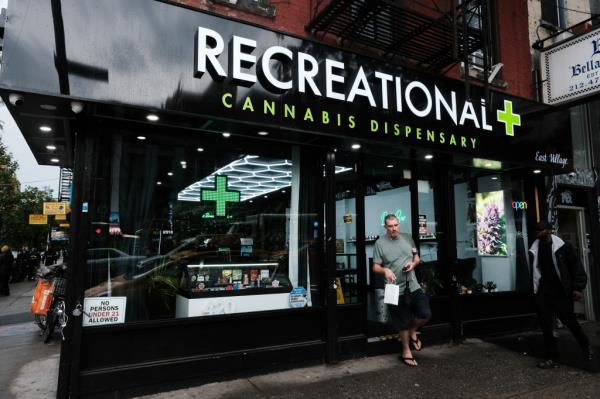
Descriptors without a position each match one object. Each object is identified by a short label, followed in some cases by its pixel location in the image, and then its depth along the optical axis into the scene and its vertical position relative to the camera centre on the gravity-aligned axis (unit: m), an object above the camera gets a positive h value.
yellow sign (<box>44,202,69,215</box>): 17.19 +1.43
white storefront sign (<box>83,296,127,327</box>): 4.13 -0.73
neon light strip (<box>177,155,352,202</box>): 5.24 +0.86
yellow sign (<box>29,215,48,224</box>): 20.70 +1.19
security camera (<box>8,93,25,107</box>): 3.54 +1.29
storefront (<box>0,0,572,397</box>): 3.93 +0.85
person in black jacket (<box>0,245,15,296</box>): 13.06 -0.85
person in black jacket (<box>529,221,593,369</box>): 5.28 -0.67
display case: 4.84 -0.63
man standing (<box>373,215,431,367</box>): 5.21 -0.50
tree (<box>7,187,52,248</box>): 24.39 +1.21
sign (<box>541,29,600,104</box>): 6.97 +3.10
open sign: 7.93 +0.61
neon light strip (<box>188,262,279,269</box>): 5.26 -0.33
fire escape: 5.32 +2.99
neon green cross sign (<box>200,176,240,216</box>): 5.26 +0.59
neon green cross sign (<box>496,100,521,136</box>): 6.80 +2.02
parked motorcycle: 6.54 -0.99
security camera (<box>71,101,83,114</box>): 3.75 +1.28
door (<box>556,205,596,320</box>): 8.08 +0.01
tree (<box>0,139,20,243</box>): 19.22 +2.79
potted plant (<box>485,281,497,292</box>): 7.37 -0.91
